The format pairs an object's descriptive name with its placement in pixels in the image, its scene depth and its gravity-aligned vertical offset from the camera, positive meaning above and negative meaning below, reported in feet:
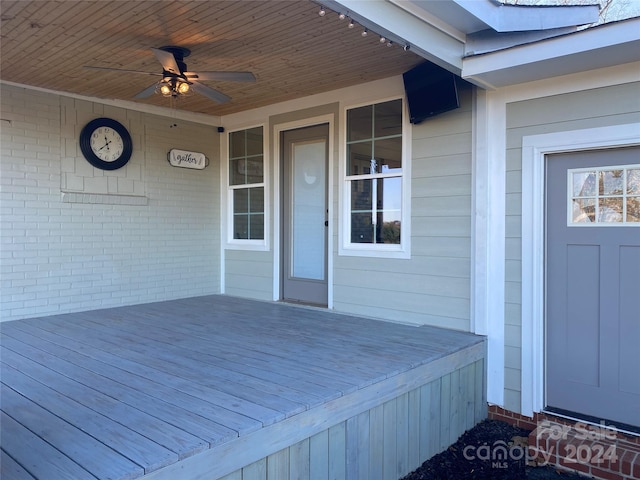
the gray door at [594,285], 9.87 -1.34
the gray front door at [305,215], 16.43 +0.47
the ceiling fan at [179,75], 11.36 +3.91
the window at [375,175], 13.98 +1.66
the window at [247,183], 18.35 +1.87
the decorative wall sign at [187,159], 18.08 +2.83
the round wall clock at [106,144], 15.64 +3.01
